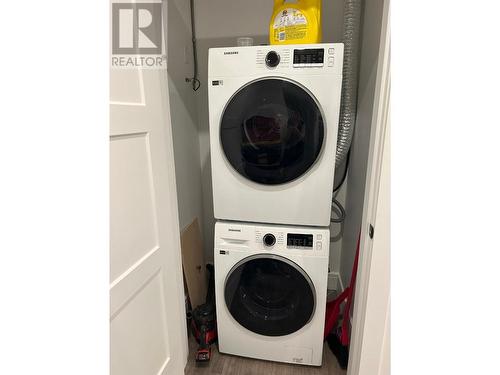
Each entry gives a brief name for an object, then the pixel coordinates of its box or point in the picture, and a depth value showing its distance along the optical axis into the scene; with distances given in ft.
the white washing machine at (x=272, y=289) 4.56
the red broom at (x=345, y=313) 5.06
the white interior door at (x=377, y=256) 3.05
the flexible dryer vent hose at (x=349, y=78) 4.91
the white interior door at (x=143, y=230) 2.83
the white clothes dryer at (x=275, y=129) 4.03
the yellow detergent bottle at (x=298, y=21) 4.16
